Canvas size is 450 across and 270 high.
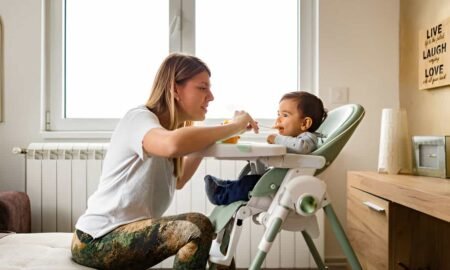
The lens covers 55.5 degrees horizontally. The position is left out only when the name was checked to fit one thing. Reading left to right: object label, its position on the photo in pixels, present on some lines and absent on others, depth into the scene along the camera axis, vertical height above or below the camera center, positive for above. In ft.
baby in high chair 4.37 -0.04
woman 3.81 -0.53
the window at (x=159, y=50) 7.66 +1.45
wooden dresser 5.04 -1.20
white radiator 6.97 -1.06
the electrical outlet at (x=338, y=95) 7.37 +0.62
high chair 3.93 -0.63
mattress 4.09 -1.30
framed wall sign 6.00 +1.12
